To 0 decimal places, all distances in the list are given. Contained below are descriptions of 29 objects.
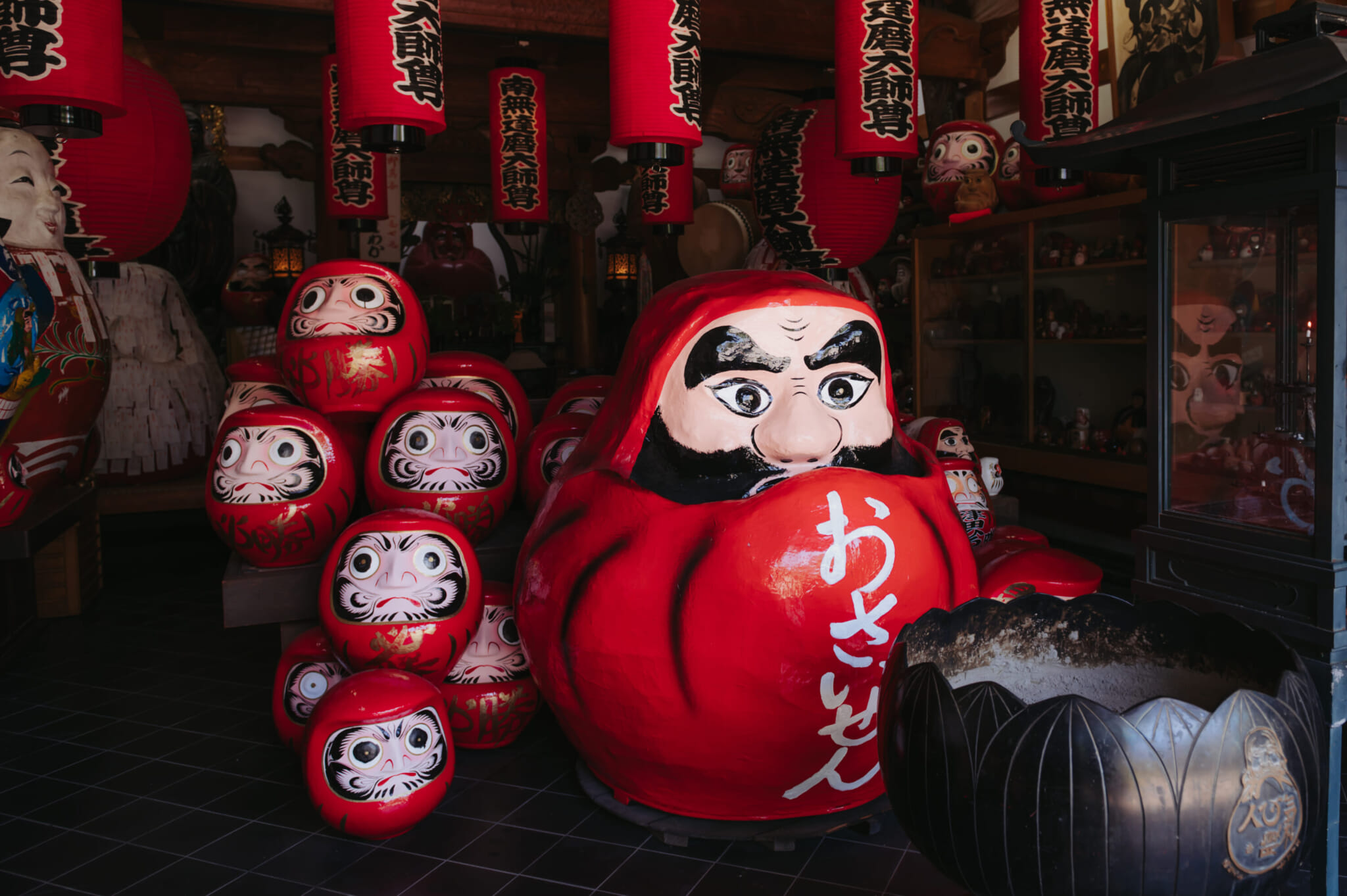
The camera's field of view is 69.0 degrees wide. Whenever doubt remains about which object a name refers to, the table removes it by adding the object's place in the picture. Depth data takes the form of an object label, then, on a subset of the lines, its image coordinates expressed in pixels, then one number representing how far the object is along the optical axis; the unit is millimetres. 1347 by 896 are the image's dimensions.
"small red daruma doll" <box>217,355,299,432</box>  3480
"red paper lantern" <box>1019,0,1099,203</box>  3930
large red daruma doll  2207
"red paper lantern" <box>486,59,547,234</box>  5312
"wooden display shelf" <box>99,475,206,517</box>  5730
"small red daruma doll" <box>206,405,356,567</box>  3033
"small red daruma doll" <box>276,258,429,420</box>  3131
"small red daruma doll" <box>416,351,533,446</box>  3652
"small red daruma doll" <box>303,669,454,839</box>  2484
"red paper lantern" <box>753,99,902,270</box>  4172
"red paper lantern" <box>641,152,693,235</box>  5789
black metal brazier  1286
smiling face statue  3660
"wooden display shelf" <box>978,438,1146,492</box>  5562
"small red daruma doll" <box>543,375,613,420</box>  3853
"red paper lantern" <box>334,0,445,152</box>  3113
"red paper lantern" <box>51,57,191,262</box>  3633
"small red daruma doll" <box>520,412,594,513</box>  3418
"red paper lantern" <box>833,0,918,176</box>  3592
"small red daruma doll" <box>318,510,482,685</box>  2756
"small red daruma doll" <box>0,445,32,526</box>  3643
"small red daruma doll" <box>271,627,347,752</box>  2984
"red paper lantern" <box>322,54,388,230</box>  5629
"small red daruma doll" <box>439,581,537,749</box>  3025
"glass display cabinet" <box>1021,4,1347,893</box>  2189
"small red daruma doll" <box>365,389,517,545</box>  3111
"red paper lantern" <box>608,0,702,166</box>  3242
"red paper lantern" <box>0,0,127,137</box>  2609
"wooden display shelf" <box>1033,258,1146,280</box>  5660
